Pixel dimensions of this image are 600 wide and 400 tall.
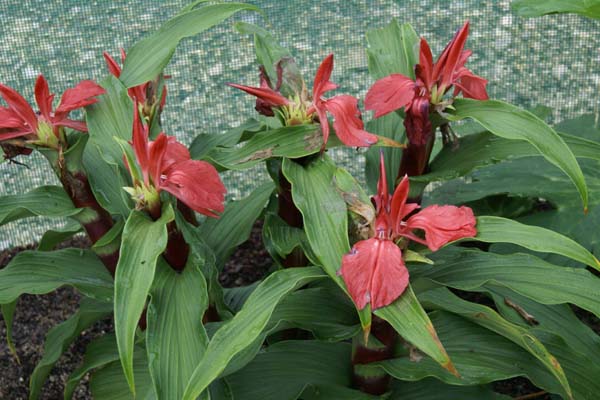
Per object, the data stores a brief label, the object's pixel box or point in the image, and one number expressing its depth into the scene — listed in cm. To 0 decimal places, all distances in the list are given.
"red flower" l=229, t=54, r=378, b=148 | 105
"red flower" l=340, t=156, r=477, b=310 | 91
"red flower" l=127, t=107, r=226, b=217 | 96
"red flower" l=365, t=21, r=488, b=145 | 109
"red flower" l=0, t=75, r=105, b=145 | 105
